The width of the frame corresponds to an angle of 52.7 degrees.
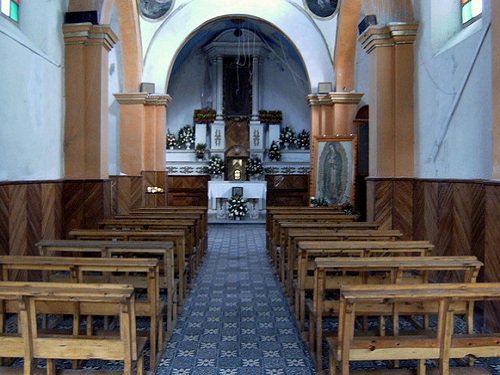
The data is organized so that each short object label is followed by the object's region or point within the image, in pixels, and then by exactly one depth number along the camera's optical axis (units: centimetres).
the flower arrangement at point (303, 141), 1781
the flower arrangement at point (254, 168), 1691
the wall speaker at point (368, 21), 819
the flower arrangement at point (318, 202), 1170
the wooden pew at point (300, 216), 777
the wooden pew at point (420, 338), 271
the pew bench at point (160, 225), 661
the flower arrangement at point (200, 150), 1739
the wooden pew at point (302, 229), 578
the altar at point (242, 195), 1538
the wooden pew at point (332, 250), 446
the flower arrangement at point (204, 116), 1759
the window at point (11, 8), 690
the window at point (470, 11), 683
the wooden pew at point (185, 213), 844
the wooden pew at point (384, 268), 357
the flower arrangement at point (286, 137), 1780
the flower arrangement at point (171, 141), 1794
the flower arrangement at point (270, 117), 1780
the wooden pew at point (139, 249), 440
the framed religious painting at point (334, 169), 1152
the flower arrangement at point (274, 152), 1739
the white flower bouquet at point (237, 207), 1487
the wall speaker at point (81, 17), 786
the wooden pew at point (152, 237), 546
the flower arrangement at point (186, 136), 1797
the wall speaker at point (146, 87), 1357
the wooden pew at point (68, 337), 269
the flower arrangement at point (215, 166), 1680
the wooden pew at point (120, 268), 362
